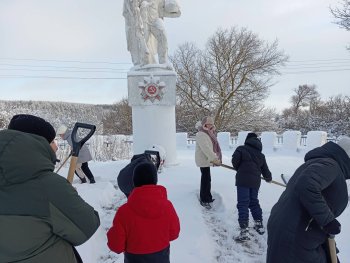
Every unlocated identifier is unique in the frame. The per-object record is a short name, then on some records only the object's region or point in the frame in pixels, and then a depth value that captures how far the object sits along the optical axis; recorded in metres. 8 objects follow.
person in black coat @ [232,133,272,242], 4.46
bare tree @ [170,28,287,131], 25.62
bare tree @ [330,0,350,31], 10.15
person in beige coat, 5.27
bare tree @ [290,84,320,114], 47.19
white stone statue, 8.59
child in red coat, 2.33
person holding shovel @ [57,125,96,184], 6.98
